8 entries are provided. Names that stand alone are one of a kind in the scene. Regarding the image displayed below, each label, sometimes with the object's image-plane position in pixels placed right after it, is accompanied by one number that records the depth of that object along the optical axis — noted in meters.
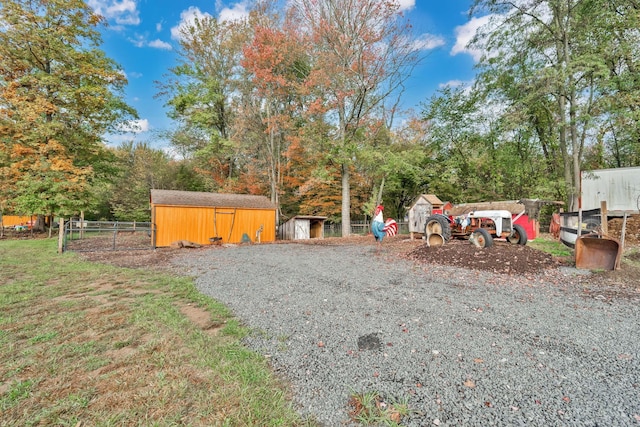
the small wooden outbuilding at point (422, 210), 14.59
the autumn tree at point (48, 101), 14.56
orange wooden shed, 13.00
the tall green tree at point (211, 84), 20.91
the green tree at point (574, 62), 11.77
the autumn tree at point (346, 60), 16.05
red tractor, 8.35
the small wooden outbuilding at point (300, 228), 17.77
